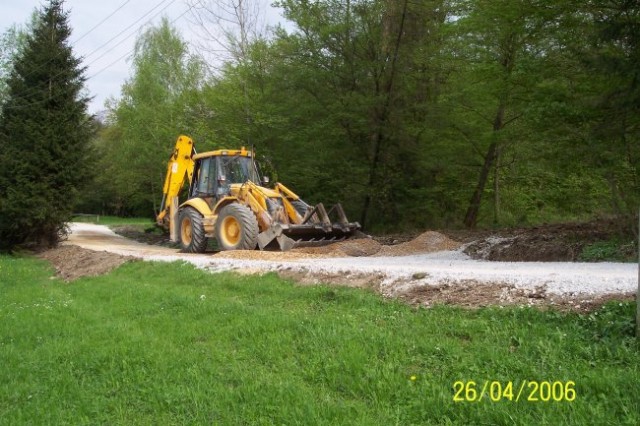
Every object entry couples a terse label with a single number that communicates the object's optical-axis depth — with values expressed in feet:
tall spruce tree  56.95
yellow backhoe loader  45.29
